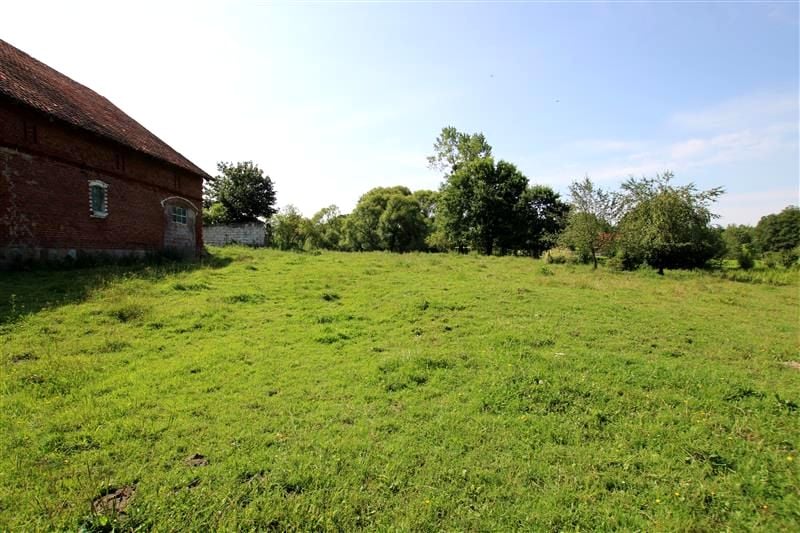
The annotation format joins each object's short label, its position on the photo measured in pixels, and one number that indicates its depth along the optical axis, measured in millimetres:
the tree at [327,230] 49675
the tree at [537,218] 35875
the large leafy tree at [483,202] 34844
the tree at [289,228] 40688
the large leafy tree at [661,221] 21031
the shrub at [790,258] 30681
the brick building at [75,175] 10891
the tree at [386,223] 45062
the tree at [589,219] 23359
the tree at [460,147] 41969
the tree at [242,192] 37344
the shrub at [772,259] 31430
